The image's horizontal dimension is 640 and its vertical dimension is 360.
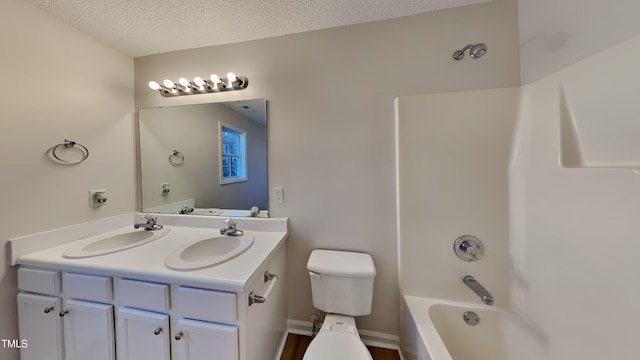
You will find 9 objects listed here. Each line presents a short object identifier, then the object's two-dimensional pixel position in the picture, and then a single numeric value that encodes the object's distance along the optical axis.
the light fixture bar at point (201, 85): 1.52
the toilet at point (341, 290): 1.20
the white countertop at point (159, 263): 0.90
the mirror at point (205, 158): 1.55
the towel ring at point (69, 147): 1.25
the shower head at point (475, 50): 1.11
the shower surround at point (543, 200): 0.74
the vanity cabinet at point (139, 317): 0.89
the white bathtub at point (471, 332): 1.04
